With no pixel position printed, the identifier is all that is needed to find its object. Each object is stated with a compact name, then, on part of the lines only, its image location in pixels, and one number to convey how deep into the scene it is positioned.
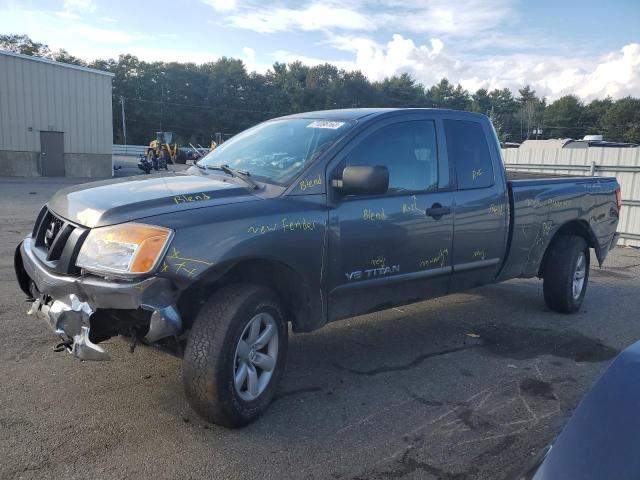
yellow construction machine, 28.68
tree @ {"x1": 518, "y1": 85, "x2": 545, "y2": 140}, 77.75
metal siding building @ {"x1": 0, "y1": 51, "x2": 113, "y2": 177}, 24.09
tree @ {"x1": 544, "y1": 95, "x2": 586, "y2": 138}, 81.19
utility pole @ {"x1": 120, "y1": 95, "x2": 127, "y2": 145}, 68.05
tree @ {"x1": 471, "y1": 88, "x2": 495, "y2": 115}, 78.38
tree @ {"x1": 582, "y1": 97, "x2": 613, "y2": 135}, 79.88
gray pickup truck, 3.06
